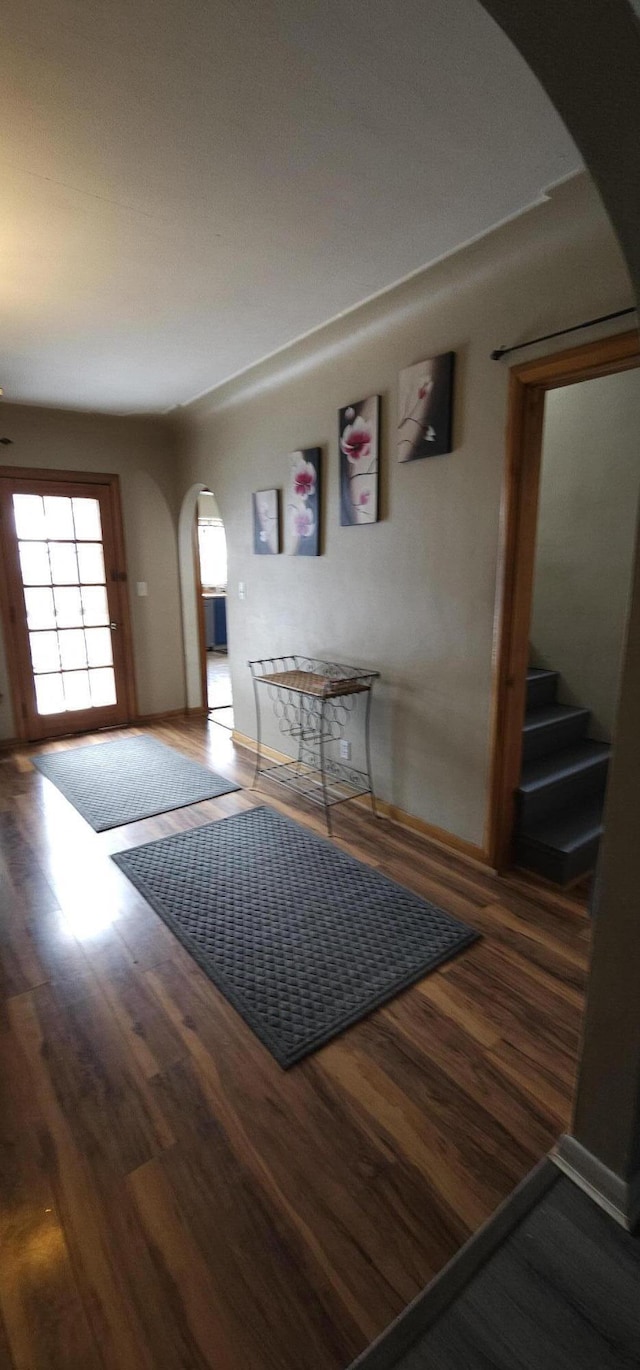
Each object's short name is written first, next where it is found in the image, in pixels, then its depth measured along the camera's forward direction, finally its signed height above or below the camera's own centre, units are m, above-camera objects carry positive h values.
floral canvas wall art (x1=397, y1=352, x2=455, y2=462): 2.44 +0.67
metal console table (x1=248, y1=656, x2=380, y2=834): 3.08 -0.95
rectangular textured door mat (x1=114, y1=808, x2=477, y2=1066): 1.82 -1.38
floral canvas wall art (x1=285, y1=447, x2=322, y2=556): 3.28 +0.36
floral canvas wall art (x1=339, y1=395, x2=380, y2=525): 2.84 +0.52
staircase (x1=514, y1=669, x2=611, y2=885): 2.51 -1.10
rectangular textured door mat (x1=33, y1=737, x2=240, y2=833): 3.28 -1.36
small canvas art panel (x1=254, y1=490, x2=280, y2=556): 3.65 +0.27
